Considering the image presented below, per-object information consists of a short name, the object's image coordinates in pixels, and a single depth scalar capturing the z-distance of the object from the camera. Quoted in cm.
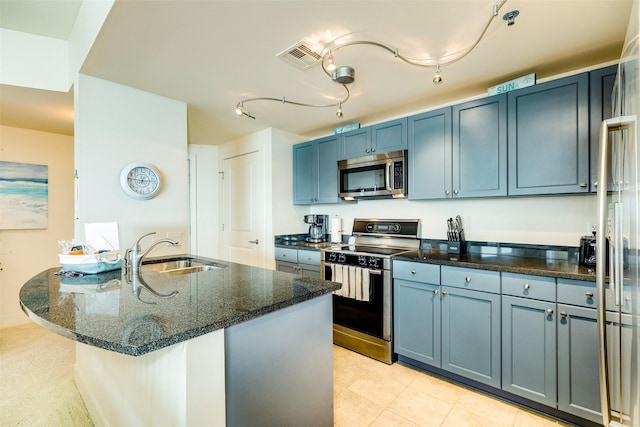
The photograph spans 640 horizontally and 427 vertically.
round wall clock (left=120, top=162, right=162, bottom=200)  234
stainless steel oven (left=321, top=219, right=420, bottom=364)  251
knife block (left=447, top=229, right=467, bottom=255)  260
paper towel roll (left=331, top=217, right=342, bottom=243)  347
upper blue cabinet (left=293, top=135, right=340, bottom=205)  332
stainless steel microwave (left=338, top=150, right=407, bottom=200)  280
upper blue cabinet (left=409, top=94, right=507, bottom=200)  225
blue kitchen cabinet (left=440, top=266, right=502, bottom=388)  199
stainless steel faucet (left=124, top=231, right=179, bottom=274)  175
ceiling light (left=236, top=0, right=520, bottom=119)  160
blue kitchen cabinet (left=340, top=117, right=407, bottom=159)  278
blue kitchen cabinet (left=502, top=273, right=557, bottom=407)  179
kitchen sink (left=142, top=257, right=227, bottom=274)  215
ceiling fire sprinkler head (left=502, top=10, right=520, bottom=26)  148
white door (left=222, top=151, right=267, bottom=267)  368
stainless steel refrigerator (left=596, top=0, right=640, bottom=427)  82
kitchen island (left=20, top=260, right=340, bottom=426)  92
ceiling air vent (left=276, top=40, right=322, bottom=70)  179
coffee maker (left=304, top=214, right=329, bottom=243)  366
